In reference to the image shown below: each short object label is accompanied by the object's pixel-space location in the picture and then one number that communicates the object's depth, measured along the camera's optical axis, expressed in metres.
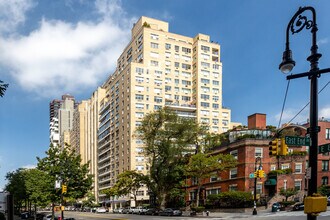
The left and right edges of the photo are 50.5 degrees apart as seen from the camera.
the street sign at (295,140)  9.52
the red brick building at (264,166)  53.22
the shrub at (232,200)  50.19
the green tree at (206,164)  52.29
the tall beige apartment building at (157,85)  110.89
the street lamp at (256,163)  52.90
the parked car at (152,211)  61.94
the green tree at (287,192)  50.34
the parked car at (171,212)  55.11
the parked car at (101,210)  91.95
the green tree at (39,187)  41.12
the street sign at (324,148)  9.65
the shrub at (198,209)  51.40
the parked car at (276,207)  44.94
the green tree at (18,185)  61.98
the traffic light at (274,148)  13.03
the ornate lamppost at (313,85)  8.94
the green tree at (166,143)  59.84
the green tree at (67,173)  40.50
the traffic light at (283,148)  11.21
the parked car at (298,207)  43.68
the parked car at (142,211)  66.91
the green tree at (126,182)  75.38
